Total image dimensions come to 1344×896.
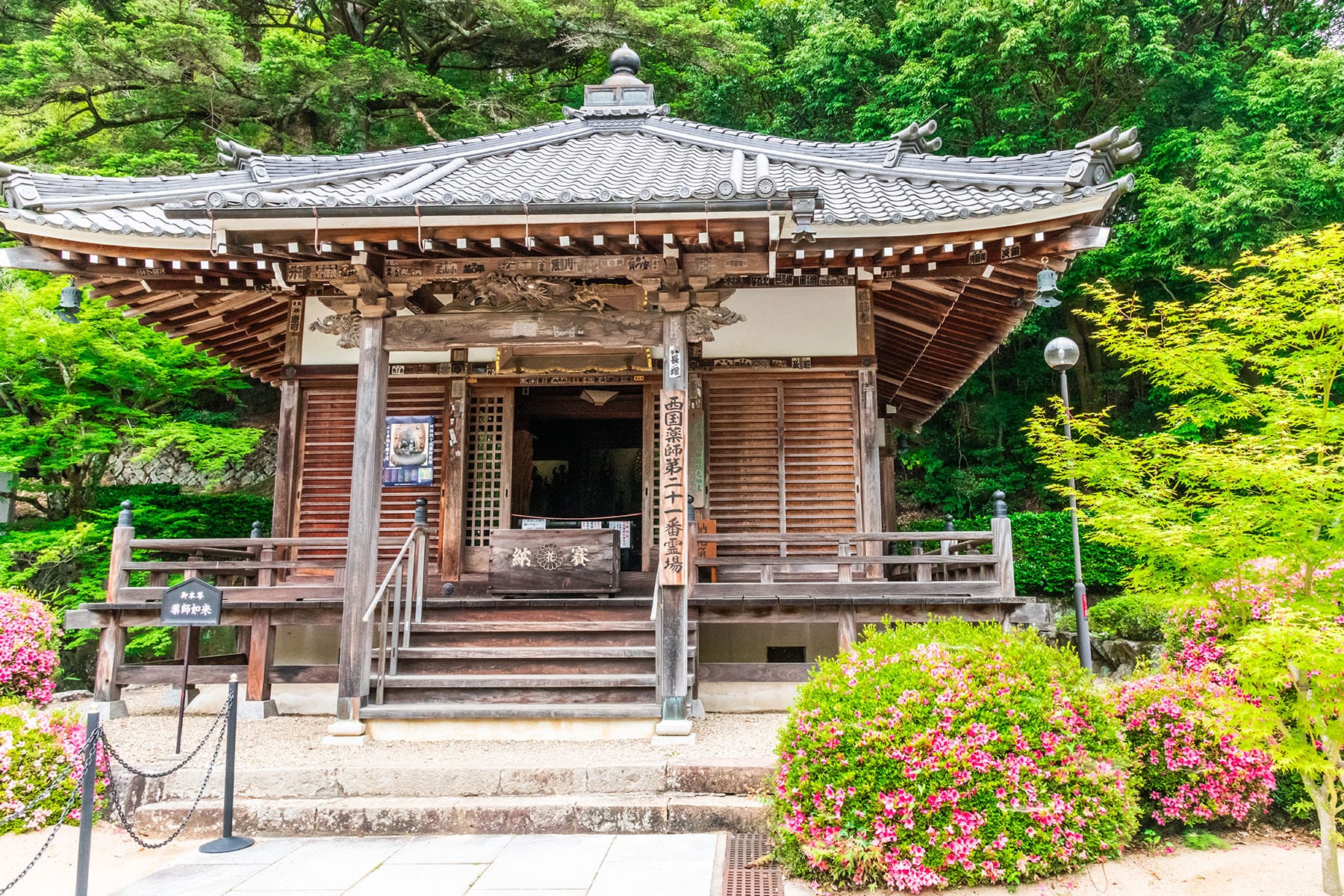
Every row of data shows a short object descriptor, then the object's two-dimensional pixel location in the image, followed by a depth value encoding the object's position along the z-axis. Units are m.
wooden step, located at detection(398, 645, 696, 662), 6.71
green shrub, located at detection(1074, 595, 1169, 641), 11.70
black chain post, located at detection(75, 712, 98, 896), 3.83
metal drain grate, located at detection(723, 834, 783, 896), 4.06
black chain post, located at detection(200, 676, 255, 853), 4.84
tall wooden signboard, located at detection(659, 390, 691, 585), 6.28
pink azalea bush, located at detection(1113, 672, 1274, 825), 4.55
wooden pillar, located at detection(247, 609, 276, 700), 7.56
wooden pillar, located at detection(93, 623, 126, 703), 7.41
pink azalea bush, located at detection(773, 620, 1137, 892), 3.93
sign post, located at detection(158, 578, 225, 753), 6.25
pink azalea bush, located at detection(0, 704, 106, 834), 5.10
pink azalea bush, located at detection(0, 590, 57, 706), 7.43
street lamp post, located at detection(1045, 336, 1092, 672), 8.10
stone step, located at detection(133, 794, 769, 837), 4.92
